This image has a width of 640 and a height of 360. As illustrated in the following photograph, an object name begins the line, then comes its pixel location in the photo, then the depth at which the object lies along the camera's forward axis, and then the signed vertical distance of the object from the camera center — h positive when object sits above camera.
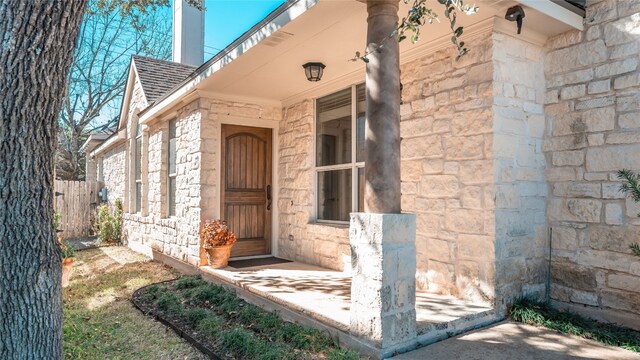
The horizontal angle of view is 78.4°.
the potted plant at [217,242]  5.18 -0.70
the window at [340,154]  4.82 +0.47
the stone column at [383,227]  2.66 -0.26
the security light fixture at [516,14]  3.07 +1.39
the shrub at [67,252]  4.99 -0.81
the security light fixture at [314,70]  4.39 +1.35
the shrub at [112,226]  9.39 -0.89
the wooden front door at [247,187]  5.90 +0.04
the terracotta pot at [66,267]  4.70 -0.94
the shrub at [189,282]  4.76 -1.13
